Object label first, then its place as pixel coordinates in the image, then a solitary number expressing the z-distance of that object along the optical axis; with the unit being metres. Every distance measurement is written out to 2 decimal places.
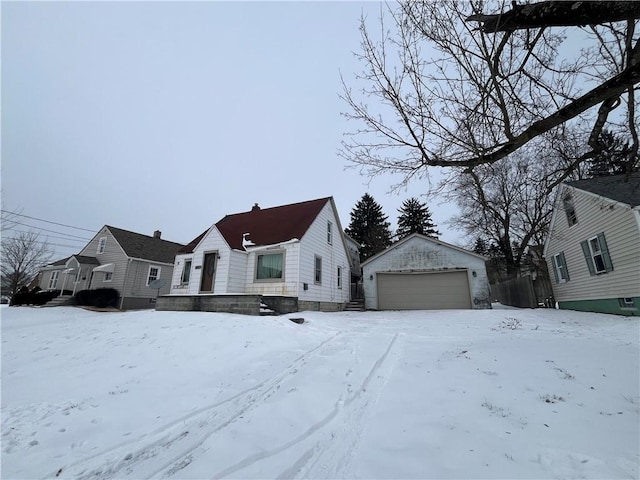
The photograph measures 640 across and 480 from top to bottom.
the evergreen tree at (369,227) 32.78
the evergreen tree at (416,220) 34.75
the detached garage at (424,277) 16.31
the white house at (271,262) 13.41
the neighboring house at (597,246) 10.02
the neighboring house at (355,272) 21.30
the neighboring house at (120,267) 20.50
